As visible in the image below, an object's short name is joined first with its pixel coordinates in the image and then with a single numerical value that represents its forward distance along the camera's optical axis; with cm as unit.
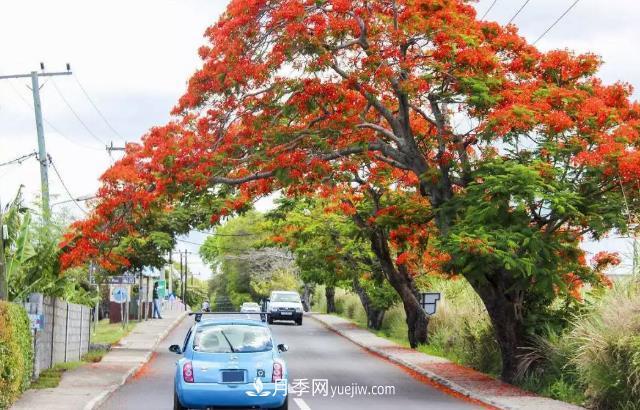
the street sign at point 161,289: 6464
